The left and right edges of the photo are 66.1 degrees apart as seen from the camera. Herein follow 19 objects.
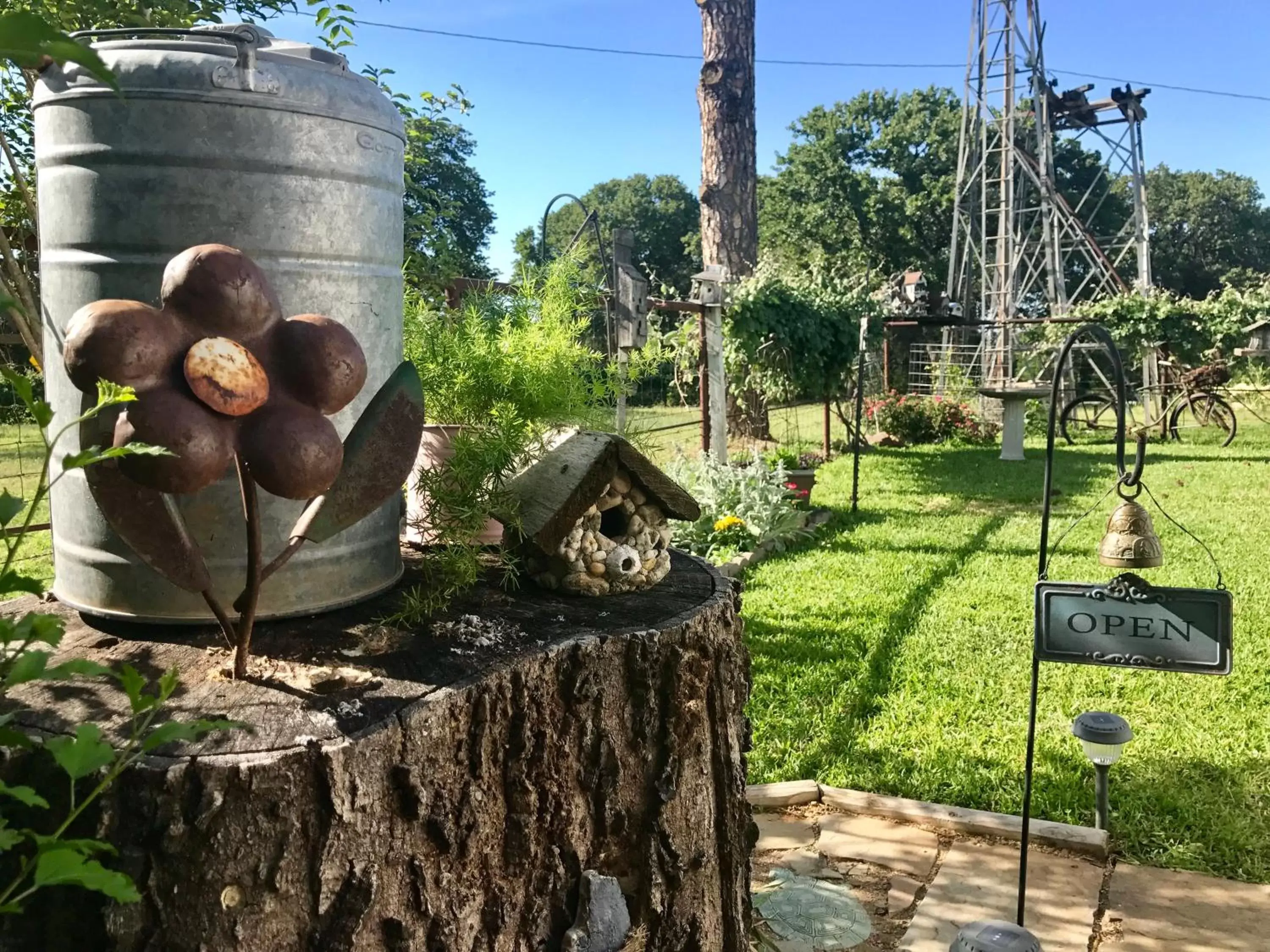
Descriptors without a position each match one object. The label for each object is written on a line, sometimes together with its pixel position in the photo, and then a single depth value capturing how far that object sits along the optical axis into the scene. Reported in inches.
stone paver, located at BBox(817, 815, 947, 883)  107.5
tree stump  43.4
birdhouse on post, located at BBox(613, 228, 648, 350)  192.4
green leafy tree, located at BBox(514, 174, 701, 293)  1562.4
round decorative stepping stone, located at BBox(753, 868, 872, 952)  92.0
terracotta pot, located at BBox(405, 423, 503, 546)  75.9
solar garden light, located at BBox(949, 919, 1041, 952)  72.7
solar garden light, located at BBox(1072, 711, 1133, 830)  103.7
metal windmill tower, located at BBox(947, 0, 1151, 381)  692.7
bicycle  485.4
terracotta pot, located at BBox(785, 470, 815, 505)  289.9
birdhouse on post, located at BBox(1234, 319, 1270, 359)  561.3
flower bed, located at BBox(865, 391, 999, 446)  483.8
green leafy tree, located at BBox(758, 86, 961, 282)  1234.6
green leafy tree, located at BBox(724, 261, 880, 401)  348.8
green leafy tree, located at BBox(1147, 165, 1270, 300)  1502.2
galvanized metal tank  51.4
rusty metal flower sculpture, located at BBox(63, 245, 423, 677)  41.2
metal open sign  74.5
